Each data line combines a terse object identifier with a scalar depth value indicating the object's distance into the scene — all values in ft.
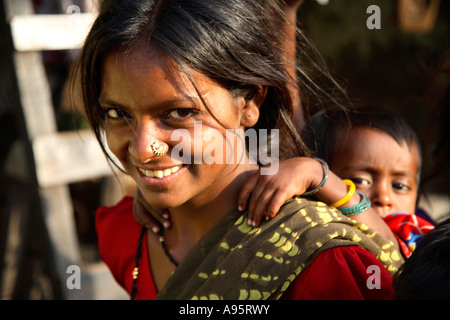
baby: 4.05
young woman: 3.49
